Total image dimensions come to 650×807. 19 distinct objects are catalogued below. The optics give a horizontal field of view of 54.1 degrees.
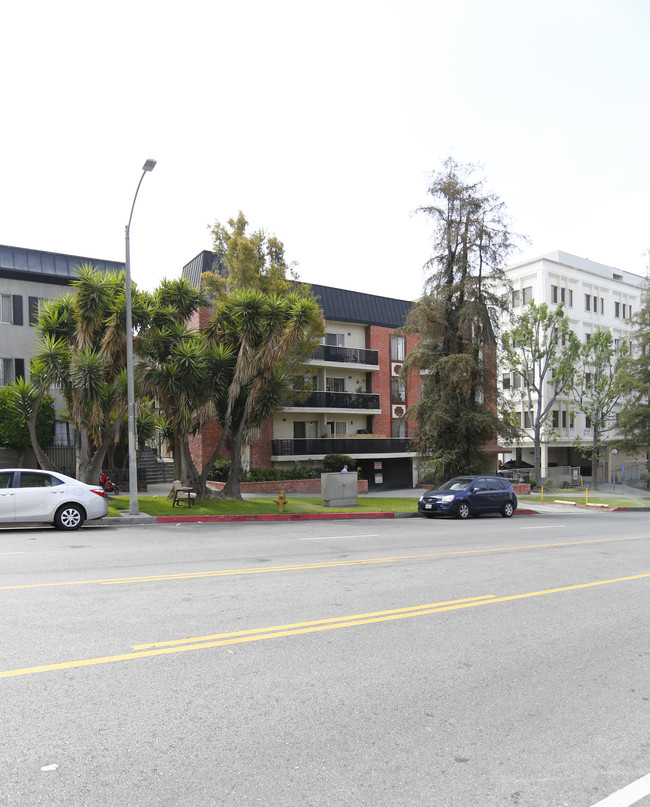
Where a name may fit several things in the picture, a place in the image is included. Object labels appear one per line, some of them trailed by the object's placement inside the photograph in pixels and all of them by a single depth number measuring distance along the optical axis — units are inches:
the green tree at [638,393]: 1737.2
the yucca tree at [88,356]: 781.3
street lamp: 741.9
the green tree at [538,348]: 1524.4
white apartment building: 2031.3
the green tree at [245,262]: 1066.7
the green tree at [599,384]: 1621.6
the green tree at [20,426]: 1109.7
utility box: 952.9
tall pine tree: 1122.0
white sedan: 577.9
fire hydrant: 834.8
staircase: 1353.3
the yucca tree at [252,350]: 863.1
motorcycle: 980.2
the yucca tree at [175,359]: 817.5
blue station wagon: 887.1
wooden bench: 827.8
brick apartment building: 1370.6
